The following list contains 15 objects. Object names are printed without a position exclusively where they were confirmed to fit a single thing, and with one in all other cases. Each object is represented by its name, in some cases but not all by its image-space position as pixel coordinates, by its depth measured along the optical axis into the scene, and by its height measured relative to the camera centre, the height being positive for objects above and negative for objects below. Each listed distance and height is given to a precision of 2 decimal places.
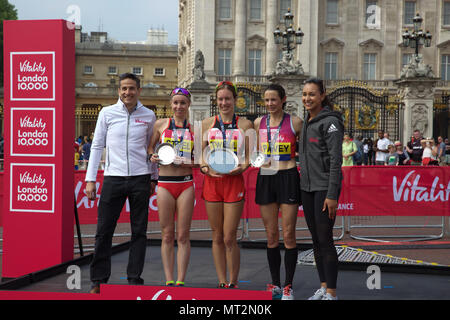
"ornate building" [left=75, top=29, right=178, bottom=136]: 66.62 +10.30
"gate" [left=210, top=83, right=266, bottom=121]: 23.78 +2.35
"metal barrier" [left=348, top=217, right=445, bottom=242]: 10.24 -1.44
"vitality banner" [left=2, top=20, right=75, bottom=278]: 6.80 +0.11
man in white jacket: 5.88 -0.22
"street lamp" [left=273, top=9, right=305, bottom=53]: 26.57 +5.80
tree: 48.53 +11.90
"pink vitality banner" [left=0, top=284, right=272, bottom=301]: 4.50 -1.12
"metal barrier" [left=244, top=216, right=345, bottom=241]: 10.12 -1.40
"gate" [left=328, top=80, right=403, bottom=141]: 24.62 +1.79
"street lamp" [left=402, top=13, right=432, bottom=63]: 27.12 +5.58
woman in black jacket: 5.37 -0.17
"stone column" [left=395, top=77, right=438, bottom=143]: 23.66 +1.99
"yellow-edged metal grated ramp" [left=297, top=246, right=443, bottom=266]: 7.61 -1.40
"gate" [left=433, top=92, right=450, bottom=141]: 37.94 +2.04
